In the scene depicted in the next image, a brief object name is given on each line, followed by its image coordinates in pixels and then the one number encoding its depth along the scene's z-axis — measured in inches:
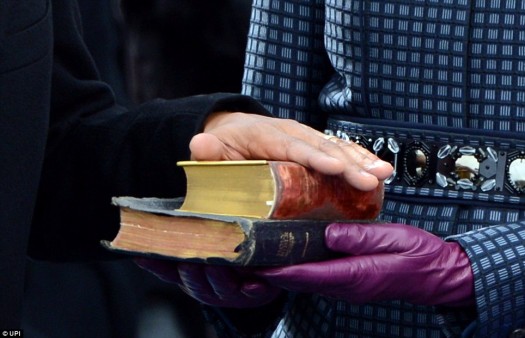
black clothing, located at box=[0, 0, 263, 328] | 135.6
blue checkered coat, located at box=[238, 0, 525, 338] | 143.2
